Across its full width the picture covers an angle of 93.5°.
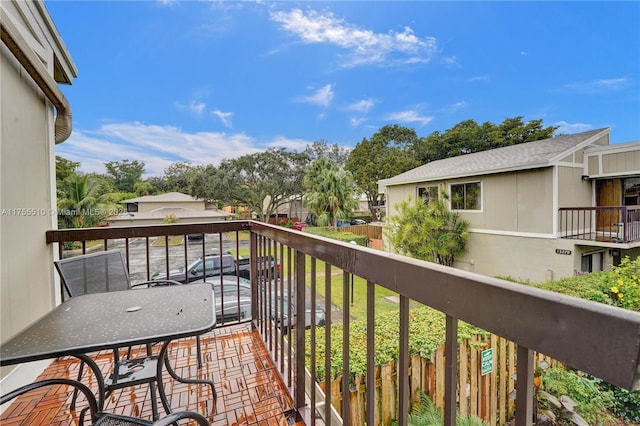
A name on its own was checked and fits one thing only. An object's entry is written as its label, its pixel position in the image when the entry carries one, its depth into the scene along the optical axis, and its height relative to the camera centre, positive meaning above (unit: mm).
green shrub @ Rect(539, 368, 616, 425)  2508 -1645
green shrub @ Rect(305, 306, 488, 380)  2479 -1256
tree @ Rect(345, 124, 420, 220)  22834 +3581
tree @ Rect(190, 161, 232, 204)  22469 +1723
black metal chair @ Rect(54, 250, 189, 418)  1388 -465
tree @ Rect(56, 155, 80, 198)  13156 +2081
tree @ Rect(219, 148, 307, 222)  22750 +2214
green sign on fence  2328 -1236
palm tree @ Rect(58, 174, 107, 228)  12367 +172
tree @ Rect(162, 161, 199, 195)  30266 +3187
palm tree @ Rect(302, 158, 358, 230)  17922 +478
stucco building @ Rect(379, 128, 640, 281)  7551 -146
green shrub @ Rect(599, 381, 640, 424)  2760 -1919
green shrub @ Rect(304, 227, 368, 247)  12758 -1469
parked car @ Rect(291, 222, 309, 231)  20647 -1427
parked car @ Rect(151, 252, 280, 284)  5945 -1389
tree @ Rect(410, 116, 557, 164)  20719 +4742
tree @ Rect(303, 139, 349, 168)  25812 +4793
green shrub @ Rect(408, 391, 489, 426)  2154 -1591
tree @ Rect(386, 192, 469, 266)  9211 -896
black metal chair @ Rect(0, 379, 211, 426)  859 -668
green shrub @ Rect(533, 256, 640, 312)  4055 -1287
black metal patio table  1012 -455
